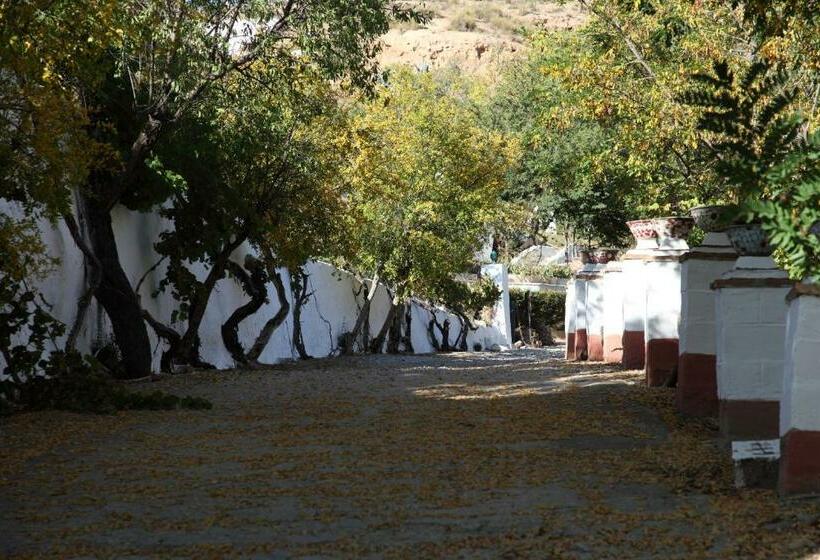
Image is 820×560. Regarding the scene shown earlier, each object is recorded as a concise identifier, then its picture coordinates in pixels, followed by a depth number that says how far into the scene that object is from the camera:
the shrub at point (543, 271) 52.47
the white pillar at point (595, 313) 20.47
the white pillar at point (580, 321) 22.19
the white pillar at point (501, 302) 42.86
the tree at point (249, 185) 16.47
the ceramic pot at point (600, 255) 22.67
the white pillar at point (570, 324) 23.42
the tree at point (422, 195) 27.45
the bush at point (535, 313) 49.03
